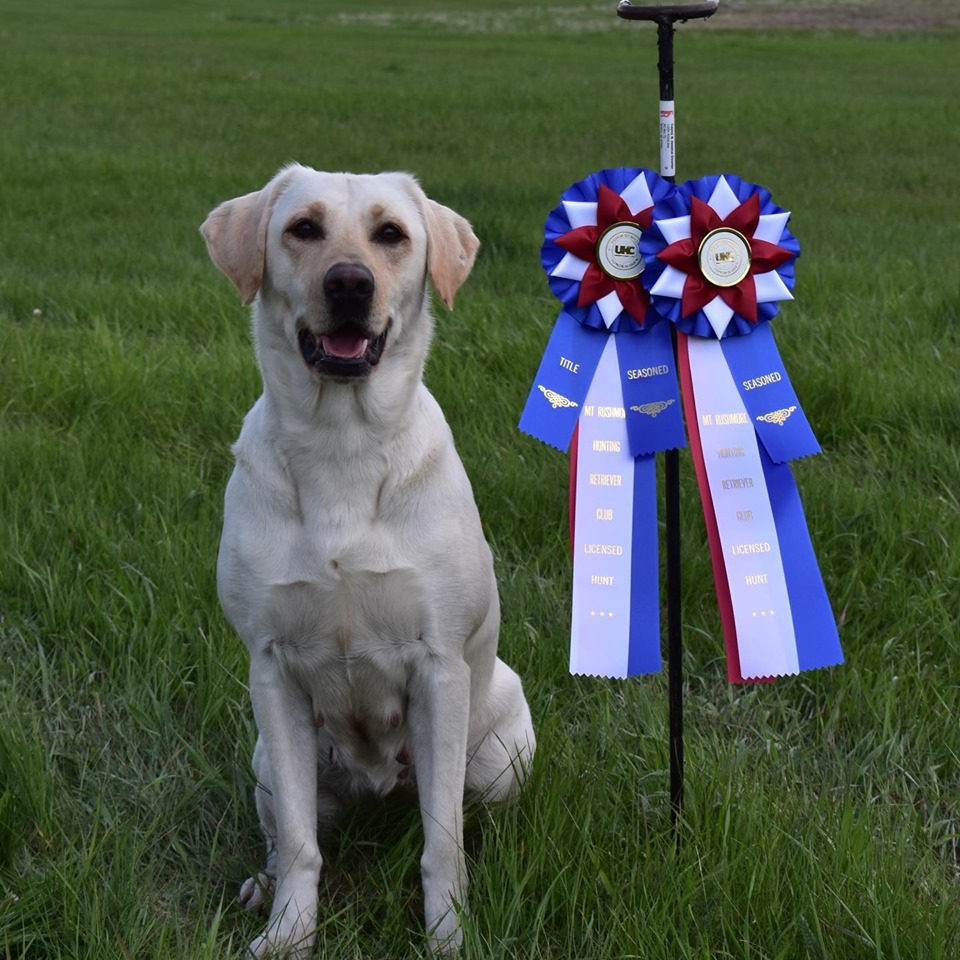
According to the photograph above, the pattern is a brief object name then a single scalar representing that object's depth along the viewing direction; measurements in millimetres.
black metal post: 2301
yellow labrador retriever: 2447
